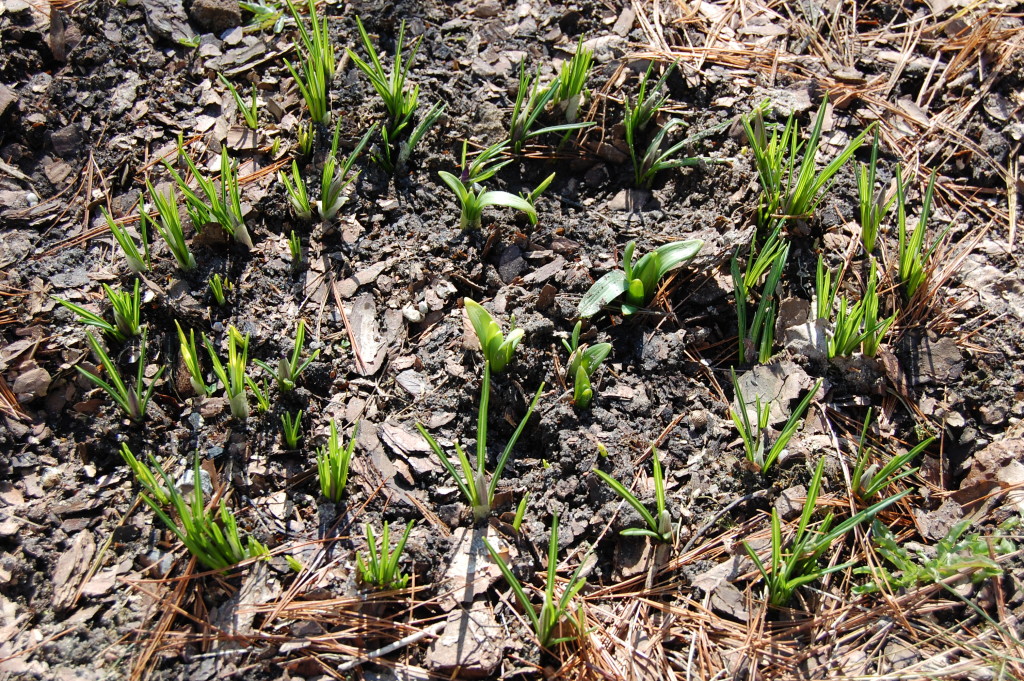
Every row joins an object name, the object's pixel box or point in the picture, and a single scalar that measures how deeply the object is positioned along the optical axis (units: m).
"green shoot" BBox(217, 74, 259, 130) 1.03
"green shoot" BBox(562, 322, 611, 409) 0.93
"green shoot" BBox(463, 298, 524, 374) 0.92
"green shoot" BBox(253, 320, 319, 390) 0.92
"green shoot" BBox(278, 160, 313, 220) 0.98
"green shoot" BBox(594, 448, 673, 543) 0.86
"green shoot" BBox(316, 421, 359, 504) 0.88
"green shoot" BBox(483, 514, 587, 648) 0.83
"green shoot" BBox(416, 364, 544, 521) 0.87
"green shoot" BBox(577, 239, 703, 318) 0.96
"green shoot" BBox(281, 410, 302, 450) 0.91
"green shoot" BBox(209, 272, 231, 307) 0.96
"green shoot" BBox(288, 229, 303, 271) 0.99
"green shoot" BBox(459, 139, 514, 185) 1.00
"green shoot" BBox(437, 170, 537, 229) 0.98
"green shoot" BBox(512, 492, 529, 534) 0.88
